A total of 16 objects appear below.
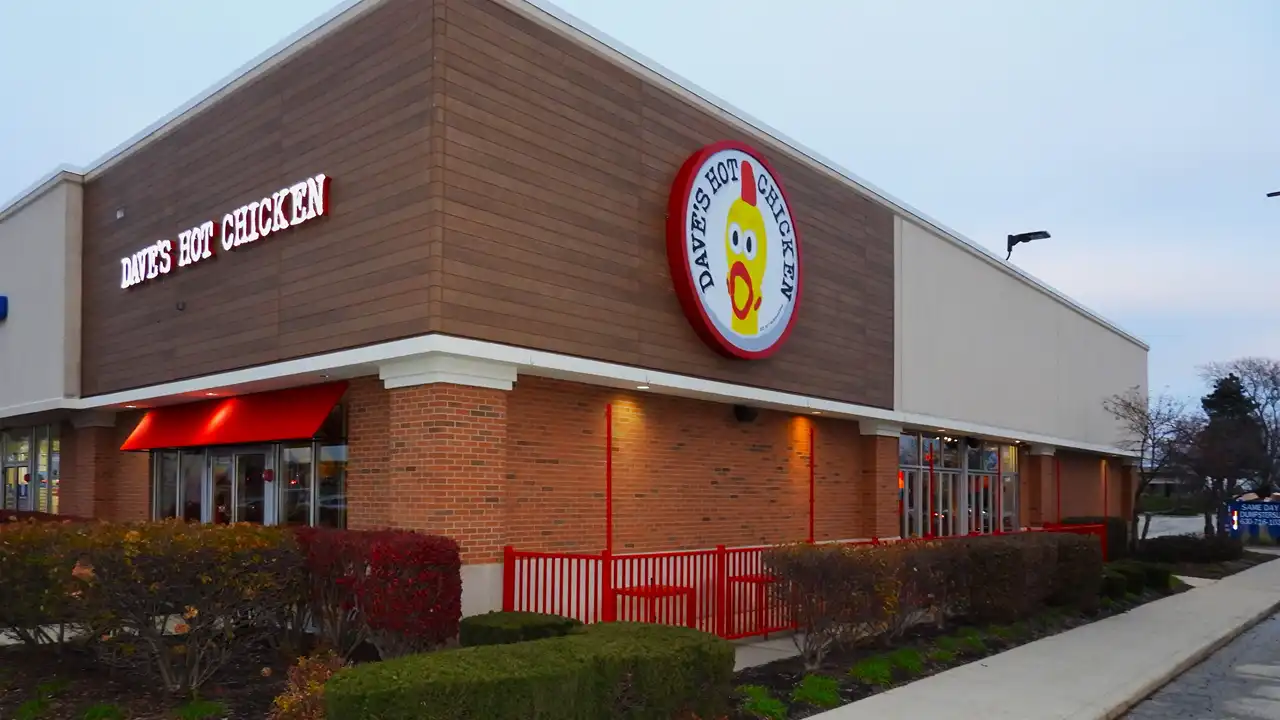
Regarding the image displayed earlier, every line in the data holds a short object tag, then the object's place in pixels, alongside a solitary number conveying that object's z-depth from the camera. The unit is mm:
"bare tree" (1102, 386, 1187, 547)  30812
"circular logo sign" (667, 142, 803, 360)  14852
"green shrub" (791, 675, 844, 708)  9906
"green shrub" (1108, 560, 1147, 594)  19859
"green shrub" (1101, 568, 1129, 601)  18625
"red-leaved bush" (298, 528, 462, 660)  10141
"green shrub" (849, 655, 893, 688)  10992
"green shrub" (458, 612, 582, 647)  9469
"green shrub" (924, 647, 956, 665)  12420
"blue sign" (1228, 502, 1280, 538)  40938
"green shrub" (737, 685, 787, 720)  9258
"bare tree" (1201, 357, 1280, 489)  62125
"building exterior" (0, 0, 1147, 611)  11969
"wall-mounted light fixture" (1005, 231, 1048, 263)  29781
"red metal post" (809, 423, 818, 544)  19341
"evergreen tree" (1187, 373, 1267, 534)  31875
